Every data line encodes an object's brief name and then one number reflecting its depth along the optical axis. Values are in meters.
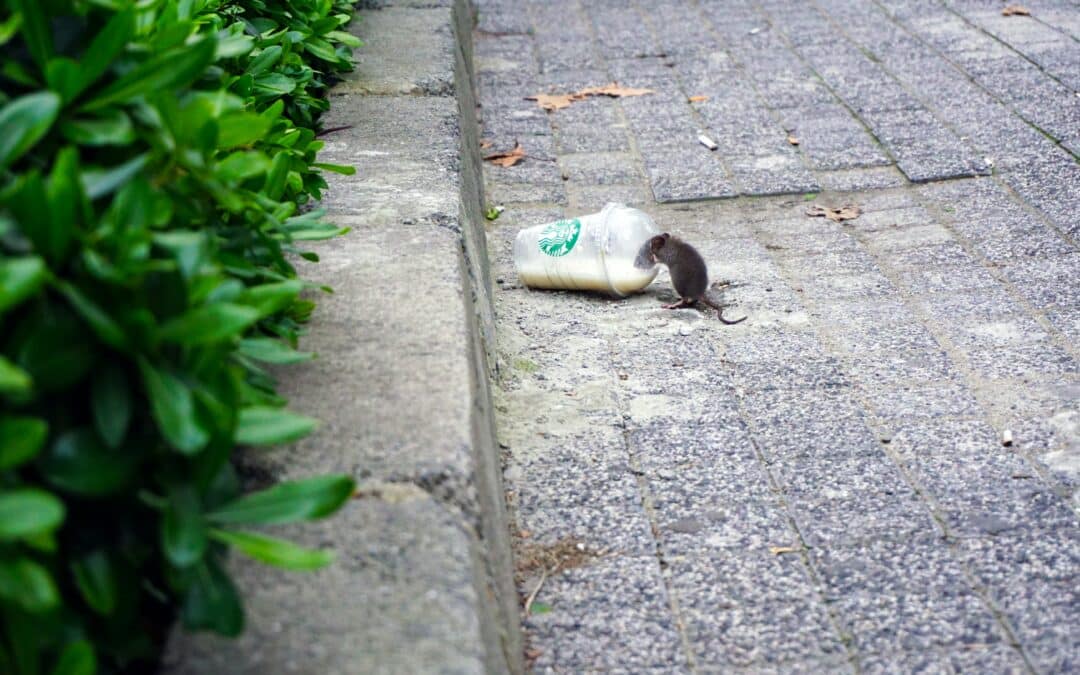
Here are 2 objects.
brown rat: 3.49
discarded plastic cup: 3.68
